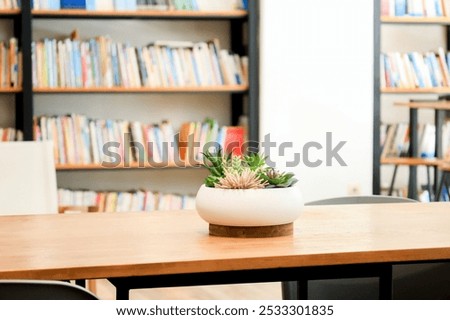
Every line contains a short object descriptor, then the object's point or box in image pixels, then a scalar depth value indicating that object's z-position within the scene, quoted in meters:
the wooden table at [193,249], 2.43
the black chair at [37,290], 2.07
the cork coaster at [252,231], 2.89
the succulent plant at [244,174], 2.92
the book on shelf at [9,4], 6.92
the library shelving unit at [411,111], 7.47
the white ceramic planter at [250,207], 2.85
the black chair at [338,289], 3.70
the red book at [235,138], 7.40
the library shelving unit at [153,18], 6.89
